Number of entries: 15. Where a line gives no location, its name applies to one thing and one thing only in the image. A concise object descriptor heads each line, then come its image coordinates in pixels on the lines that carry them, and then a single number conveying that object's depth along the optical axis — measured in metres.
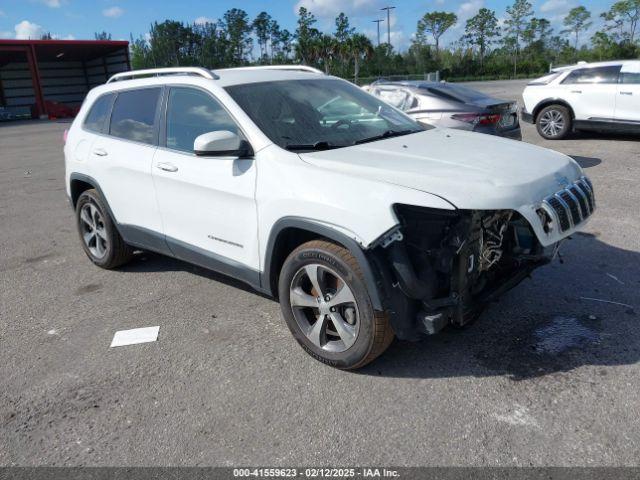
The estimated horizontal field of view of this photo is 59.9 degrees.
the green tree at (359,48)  60.91
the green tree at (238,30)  82.00
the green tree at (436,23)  83.56
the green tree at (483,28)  81.62
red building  36.94
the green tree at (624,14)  67.69
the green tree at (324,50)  62.38
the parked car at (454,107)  7.97
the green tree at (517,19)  81.94
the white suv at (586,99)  10.62
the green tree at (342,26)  71.69
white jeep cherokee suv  3.04
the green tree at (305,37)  63.09
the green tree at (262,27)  86.19
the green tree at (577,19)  80.06
